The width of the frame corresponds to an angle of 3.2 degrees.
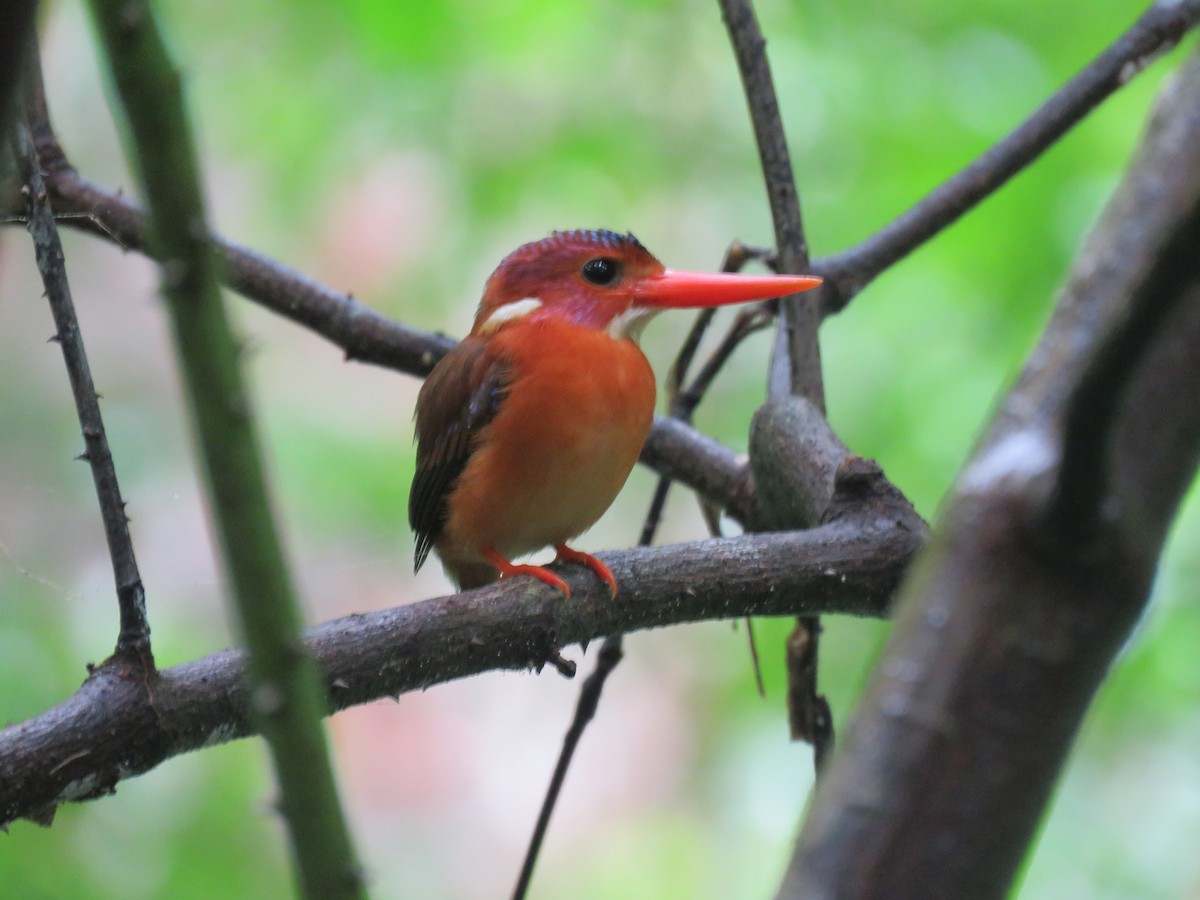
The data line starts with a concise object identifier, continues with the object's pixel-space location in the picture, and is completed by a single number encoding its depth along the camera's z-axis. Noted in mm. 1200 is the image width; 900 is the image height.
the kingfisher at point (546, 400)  3524
